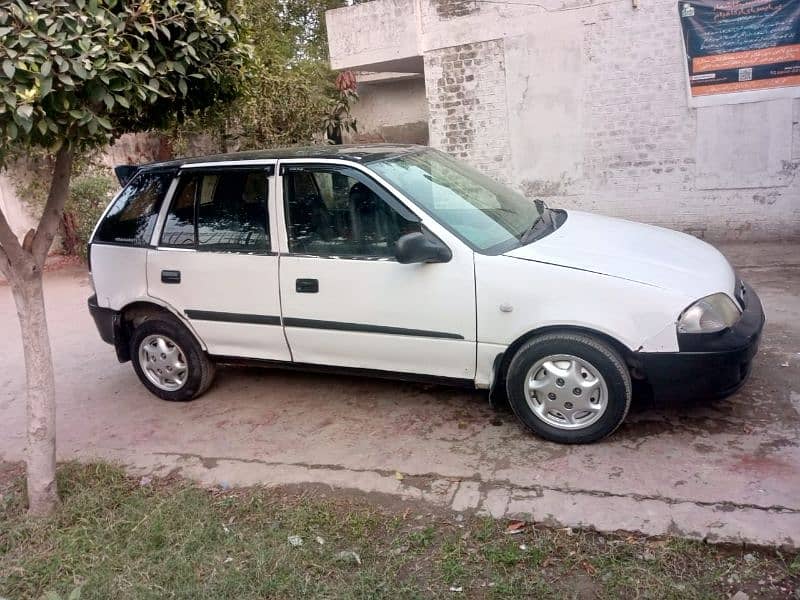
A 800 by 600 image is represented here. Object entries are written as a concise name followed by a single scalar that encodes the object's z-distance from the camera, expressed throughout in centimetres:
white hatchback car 372
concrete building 827
